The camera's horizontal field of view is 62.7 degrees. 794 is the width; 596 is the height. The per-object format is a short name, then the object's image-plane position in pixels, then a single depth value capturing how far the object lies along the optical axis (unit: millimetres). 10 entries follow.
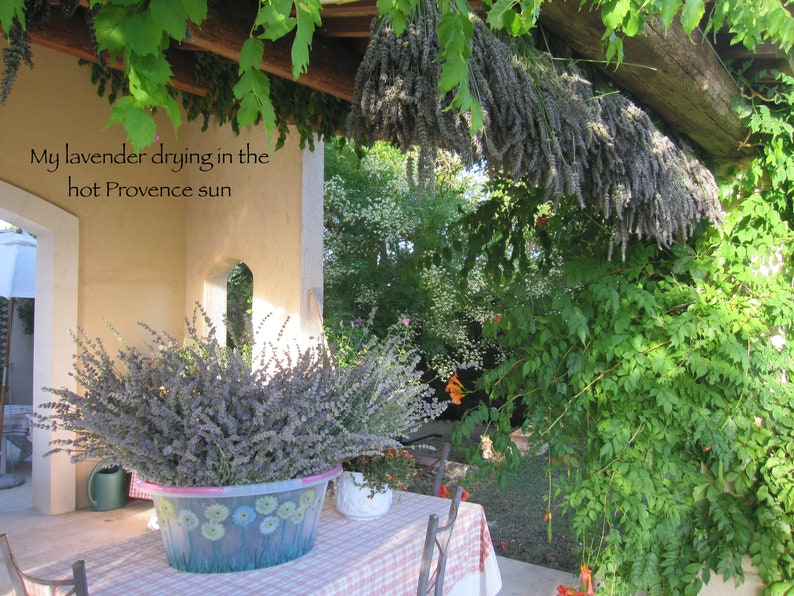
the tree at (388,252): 7562
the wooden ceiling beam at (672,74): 1968
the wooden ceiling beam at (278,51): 2125
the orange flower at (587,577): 2668
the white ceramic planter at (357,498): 1974
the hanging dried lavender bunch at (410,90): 1608
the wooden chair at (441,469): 2340
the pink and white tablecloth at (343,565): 1496
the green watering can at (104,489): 4324
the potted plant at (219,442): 1488
